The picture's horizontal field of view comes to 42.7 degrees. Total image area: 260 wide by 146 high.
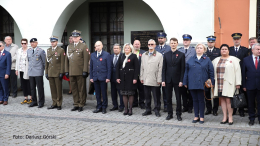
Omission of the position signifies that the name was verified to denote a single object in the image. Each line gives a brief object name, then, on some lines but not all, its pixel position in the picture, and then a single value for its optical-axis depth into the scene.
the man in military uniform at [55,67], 8.91
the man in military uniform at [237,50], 7.95
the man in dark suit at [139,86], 8.95
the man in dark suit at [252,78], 6.90
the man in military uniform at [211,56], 8.07
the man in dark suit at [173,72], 7.45
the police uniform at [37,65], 9.28
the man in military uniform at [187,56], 8.08
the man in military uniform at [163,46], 8.59
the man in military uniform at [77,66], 8.63
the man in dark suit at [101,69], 8.44
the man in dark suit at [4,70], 9.91
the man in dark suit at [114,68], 8.66
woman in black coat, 8.16
